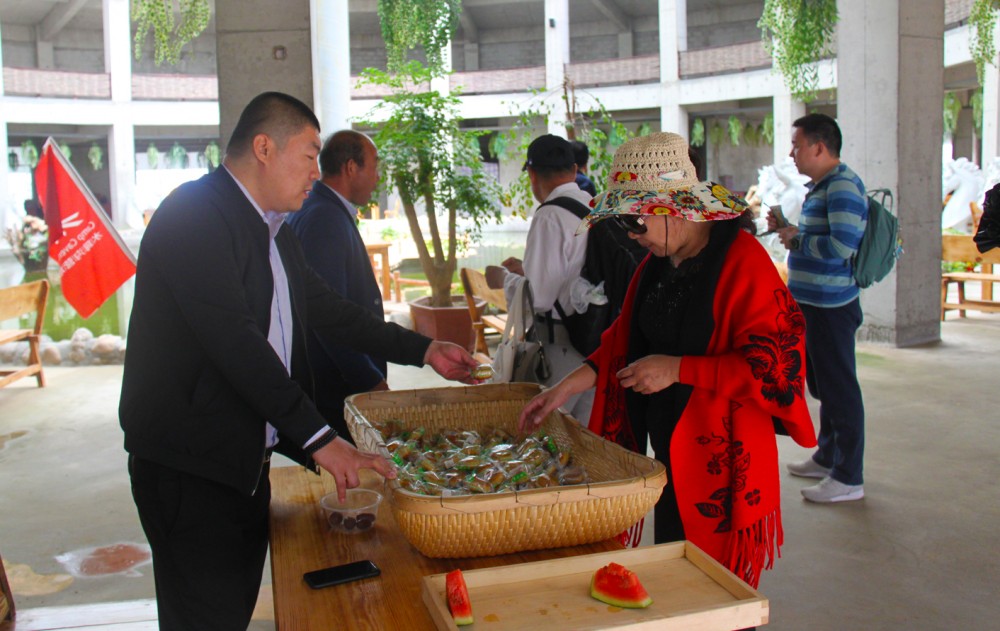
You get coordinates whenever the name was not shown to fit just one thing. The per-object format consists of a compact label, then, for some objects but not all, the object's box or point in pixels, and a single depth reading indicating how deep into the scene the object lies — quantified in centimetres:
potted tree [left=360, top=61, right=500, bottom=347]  743
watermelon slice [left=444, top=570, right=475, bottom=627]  146
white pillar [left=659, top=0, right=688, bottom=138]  1995
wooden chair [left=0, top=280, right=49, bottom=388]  682
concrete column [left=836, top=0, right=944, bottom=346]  757
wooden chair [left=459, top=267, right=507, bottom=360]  710
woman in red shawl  210
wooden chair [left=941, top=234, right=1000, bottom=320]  888
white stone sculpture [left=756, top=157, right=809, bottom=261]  1408
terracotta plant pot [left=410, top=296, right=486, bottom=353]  768
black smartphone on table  167
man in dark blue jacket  330
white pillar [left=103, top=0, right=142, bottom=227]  2028
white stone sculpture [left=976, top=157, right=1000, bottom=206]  1420
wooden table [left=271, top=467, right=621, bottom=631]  155
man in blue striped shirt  412
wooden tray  146
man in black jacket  184
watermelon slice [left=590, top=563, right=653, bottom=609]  150
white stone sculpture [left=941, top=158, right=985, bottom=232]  1502
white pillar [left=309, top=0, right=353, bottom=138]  561
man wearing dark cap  360
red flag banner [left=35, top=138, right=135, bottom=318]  655
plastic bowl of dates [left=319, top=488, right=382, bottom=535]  196
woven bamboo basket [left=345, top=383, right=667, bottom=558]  165
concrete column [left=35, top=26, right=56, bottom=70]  2364
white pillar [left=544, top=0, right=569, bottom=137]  2016
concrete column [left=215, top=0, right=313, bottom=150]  474
